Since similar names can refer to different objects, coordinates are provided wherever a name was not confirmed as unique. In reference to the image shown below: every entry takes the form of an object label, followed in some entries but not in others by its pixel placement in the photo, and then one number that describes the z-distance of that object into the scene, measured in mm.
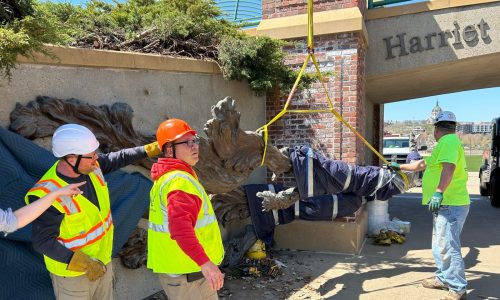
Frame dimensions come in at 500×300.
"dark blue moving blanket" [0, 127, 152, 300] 2648
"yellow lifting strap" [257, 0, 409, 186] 4781
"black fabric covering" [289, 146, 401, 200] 4672
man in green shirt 4262
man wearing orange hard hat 2238
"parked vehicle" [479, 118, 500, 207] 10250
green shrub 5398
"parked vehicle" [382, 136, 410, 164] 19938
